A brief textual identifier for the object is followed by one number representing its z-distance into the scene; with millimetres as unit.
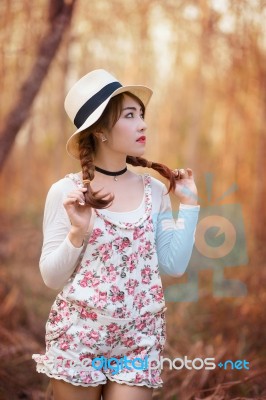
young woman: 2942
